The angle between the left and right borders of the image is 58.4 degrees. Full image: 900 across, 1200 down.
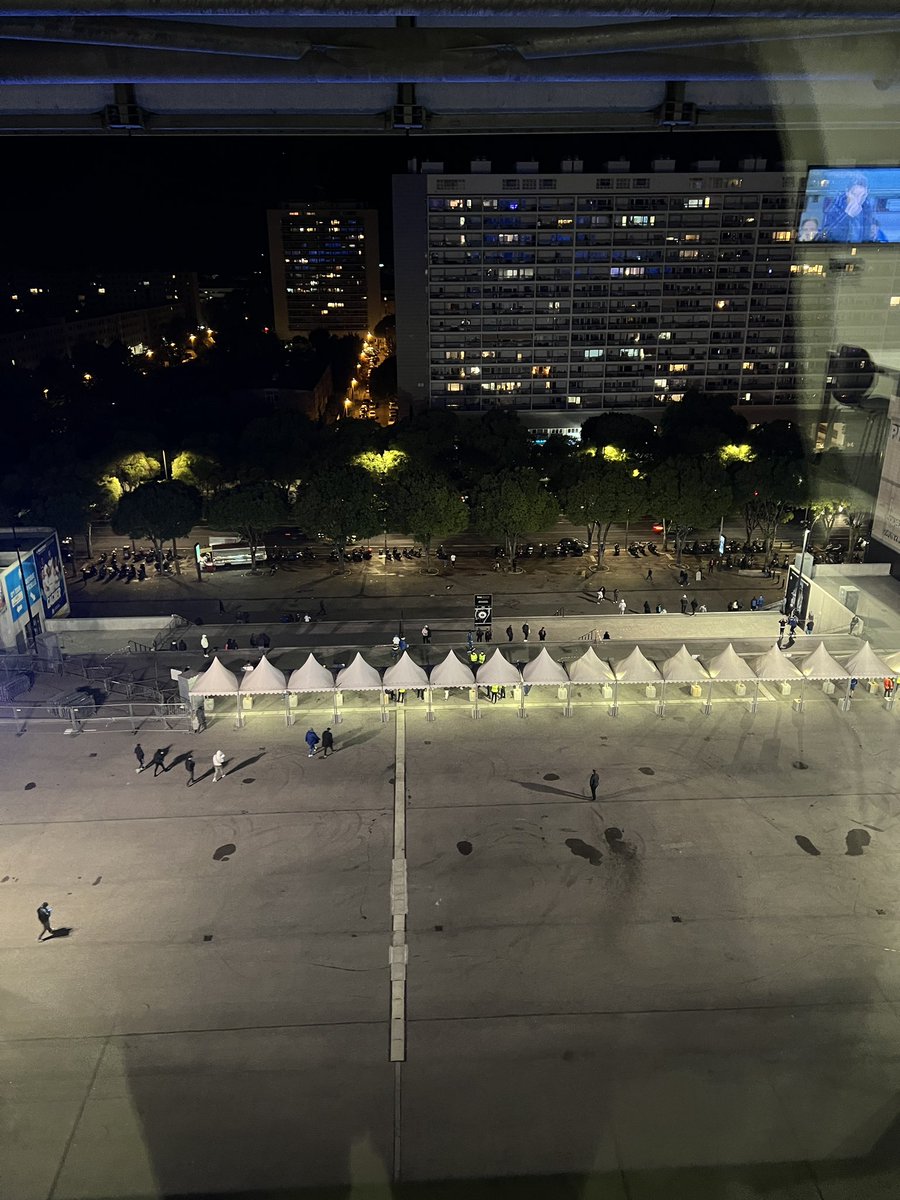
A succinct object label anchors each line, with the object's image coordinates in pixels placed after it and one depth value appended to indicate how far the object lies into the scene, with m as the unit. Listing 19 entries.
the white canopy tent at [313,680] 28.02
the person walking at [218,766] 24.70
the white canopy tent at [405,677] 28.09
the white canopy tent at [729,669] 28.34
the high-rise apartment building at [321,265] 180.00
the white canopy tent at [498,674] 28.20
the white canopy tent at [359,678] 28.12
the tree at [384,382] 108.68
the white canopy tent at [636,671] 28.36
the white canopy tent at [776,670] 28.28
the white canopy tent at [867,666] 28.20
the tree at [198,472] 54.38
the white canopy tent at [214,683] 27.72
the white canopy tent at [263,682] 27.92
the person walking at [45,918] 18.44
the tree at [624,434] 58.69
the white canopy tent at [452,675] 28.12
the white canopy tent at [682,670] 28.33
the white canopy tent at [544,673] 28.28
